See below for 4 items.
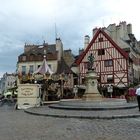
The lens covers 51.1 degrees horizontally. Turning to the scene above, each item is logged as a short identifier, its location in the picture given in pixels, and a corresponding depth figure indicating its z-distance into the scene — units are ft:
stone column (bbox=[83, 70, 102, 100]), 33.08
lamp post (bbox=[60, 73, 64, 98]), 44.57
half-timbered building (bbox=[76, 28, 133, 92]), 61.90
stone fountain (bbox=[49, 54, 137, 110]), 25.02
